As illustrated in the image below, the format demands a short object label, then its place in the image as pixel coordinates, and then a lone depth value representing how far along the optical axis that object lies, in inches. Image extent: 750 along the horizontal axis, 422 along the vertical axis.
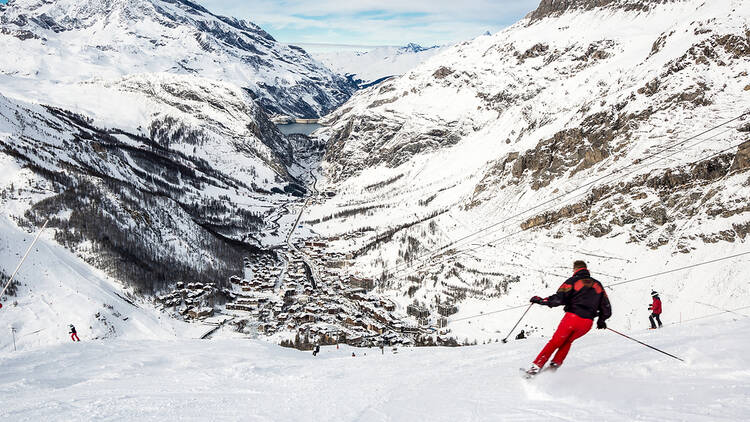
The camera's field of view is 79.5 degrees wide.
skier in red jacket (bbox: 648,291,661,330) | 845.8
